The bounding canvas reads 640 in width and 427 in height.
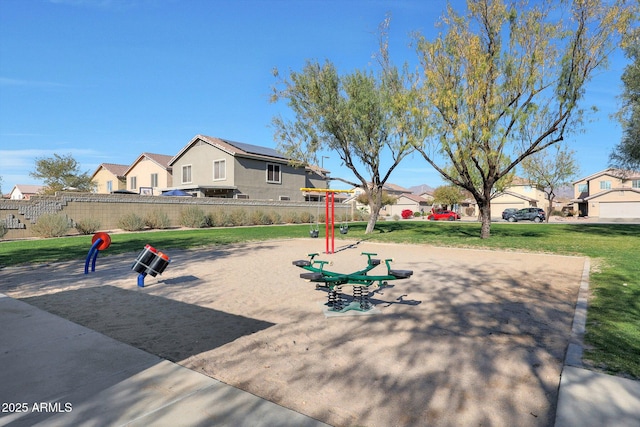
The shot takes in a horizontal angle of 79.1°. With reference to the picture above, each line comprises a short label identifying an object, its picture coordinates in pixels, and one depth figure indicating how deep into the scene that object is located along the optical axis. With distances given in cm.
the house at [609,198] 5916
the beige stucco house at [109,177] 5422
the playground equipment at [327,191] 1363
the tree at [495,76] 1628
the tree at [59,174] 5053
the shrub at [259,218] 3450
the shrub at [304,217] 3935
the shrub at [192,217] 2955
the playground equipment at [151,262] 752
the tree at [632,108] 2002
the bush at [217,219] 3139
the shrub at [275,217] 3644
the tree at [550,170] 4275
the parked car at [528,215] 4697
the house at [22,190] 7381
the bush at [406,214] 6328
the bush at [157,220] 2778
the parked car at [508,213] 4979
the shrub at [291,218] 3816
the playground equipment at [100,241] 895
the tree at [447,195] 6538
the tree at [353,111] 2142
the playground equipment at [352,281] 570
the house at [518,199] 6800
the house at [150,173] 4574
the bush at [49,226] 2220
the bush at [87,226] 2447
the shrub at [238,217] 3275
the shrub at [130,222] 2605
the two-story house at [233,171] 3744
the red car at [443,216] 5381
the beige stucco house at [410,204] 7756
